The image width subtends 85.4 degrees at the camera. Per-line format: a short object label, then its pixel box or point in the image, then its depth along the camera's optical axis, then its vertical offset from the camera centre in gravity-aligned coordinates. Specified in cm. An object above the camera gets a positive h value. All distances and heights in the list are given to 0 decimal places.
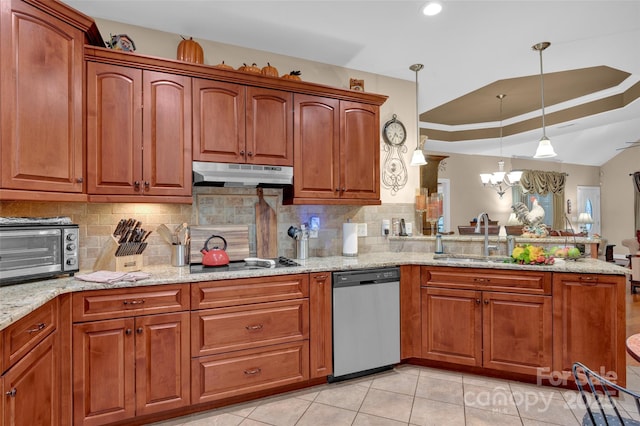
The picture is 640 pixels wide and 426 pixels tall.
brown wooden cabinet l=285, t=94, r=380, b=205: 289 +54
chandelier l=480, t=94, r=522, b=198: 578 +62
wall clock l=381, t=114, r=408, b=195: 365 +62
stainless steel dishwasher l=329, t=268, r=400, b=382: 262 -84
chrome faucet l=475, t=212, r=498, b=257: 310 -24
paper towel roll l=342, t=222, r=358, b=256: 319 -23
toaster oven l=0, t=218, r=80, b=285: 183 -19
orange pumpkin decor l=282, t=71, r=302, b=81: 287 +116
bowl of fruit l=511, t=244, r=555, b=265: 262 -33
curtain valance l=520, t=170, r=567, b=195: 930 +87
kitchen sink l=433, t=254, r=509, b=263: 286 -40
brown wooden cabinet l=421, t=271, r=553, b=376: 255 -87
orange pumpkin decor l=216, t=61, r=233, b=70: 259 +111
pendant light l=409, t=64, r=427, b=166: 341 +58
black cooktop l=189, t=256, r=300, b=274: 240 -38
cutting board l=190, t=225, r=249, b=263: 268 -19
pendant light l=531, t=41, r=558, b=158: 329 +61
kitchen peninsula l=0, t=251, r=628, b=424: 195 -75
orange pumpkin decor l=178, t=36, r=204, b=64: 259 +122
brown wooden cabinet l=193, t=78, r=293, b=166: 254 +70
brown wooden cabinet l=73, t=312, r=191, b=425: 196 -90
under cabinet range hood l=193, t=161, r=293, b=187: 252 +30
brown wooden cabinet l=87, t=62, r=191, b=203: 224 +55
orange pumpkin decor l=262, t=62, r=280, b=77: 283 +118
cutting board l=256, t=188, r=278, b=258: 299 -13
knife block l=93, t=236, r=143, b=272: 232 -31
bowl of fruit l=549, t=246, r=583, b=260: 275 -32
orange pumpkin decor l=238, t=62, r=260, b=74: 273 +116
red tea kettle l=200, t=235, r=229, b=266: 250 -31
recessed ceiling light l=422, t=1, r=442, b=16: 242 +146
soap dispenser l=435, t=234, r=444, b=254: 334 -30
